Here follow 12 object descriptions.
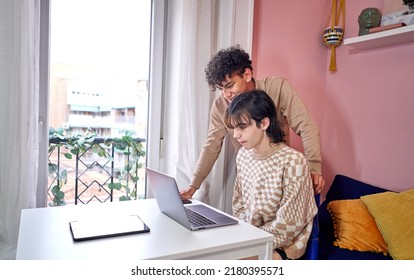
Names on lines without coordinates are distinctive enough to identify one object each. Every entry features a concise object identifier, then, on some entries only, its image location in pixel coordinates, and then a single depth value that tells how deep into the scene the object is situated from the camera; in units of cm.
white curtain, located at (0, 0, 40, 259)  136
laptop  107
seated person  123
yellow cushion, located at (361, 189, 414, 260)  143
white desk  87
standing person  152
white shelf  167
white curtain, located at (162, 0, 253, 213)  182
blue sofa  151
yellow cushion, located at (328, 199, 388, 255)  157
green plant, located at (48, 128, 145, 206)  174
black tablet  97
